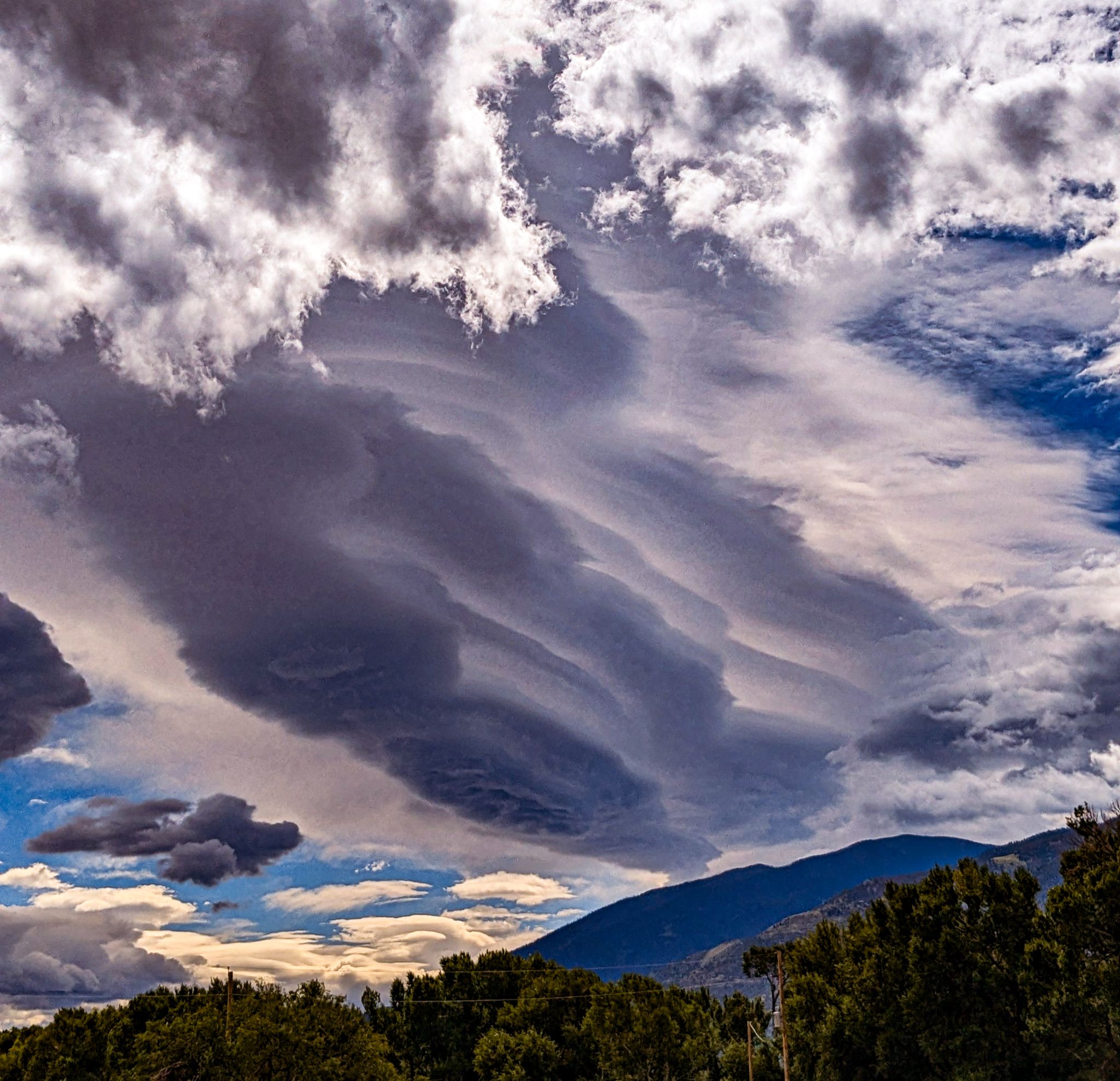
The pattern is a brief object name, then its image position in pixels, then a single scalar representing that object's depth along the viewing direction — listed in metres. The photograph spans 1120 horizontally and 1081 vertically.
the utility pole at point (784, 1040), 66.38
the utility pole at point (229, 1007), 75.75
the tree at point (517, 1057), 94.19
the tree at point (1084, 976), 67.50
